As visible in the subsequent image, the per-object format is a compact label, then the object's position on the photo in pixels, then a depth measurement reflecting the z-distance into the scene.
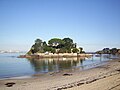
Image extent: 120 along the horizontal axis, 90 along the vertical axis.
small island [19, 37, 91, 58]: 66.69
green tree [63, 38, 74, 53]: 69.32
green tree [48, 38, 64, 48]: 71.90
